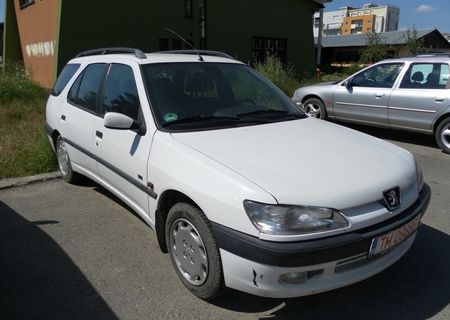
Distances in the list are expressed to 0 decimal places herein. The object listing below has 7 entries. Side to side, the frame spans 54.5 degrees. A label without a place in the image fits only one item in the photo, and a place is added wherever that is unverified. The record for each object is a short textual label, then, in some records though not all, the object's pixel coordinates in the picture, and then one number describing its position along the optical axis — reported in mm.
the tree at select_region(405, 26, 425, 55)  31125
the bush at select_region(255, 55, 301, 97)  12619
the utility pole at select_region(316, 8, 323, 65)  23738
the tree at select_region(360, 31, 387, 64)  33031
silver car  7305
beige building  103562
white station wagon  2574
